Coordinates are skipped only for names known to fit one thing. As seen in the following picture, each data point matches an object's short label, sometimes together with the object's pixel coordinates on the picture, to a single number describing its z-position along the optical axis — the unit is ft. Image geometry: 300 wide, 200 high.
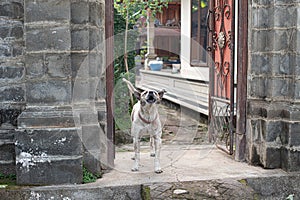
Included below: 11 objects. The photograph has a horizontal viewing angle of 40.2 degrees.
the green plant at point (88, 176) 14.75
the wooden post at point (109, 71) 16.06
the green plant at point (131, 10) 27.14
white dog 15.76
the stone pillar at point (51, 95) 14.02
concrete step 13.84
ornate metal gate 18.83
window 38.99
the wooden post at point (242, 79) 17.03
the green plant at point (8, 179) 14.56
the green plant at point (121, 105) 25.72
